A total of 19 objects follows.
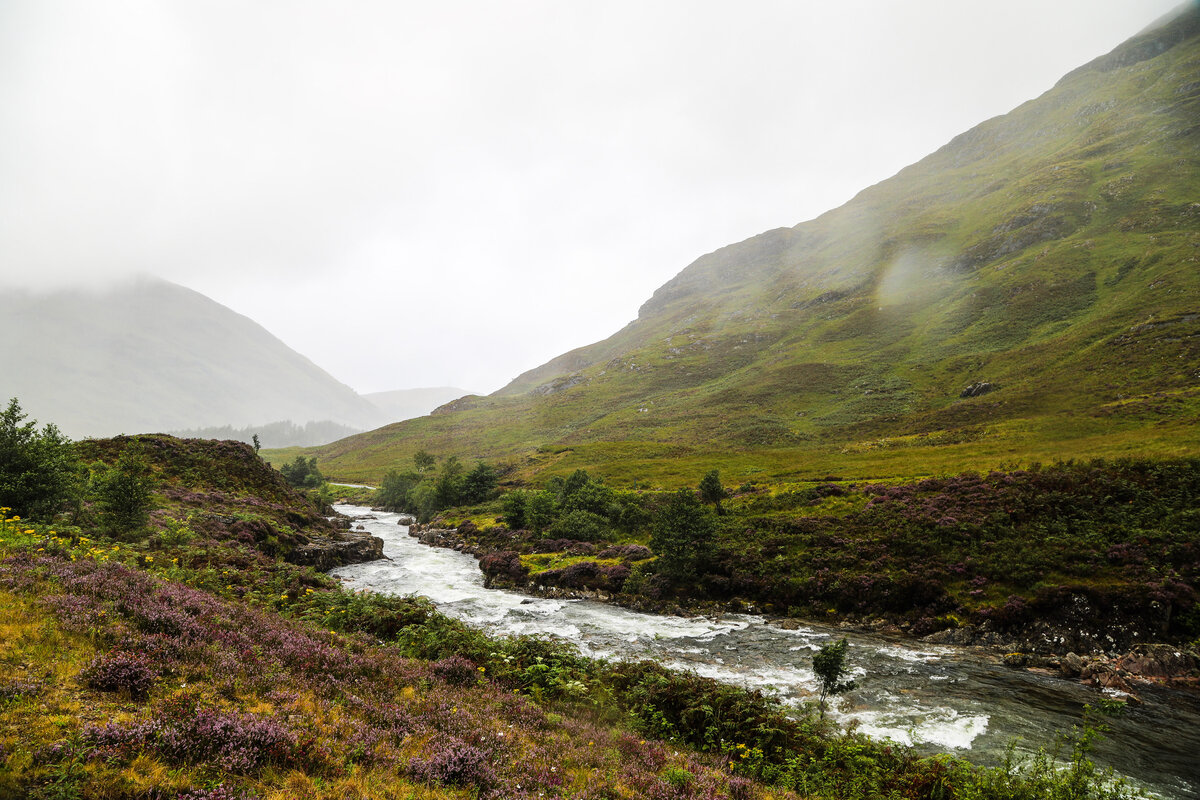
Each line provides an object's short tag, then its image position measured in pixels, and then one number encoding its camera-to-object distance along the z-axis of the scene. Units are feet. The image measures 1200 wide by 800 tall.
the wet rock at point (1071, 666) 70.28
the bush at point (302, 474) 319.06
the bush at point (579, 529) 158.40
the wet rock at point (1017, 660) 74.79
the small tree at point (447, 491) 257.14
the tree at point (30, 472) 66.03
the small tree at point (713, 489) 161.38
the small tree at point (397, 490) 312.23
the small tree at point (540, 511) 169.68
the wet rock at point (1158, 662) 66.44
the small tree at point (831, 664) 55.01
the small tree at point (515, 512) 184.34
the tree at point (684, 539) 113.50
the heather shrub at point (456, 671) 43.91
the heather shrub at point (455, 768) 25.48
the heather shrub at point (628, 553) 134.72
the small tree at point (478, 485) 260.42
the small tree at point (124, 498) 74.43
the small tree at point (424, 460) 340.80
